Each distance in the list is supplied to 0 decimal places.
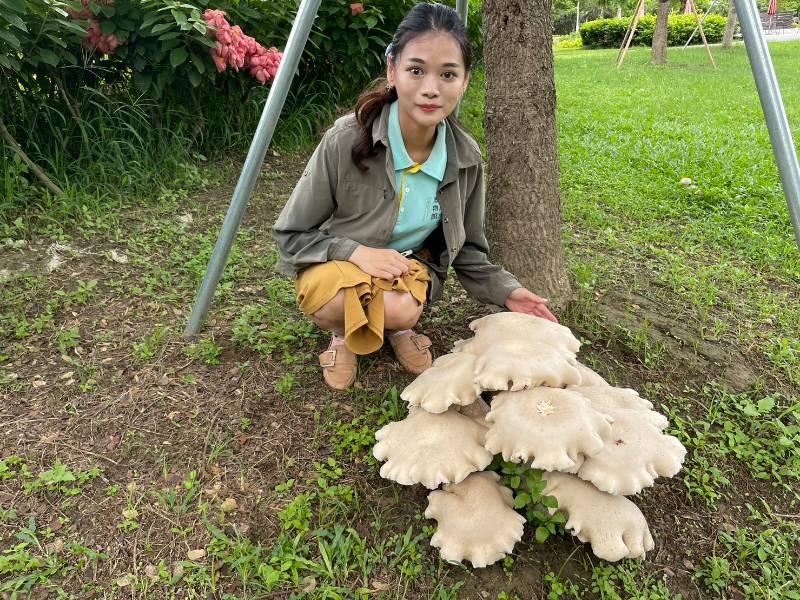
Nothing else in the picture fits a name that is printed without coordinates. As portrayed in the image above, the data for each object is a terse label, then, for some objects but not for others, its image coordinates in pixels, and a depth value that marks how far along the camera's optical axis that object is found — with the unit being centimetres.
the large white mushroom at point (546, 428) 168
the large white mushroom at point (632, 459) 175
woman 231
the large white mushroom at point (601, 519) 178
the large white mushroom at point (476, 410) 205
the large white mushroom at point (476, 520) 179
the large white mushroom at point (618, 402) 196
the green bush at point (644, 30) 2702
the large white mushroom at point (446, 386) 189
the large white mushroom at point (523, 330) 198
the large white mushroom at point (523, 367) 180
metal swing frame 189
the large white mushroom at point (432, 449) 182
